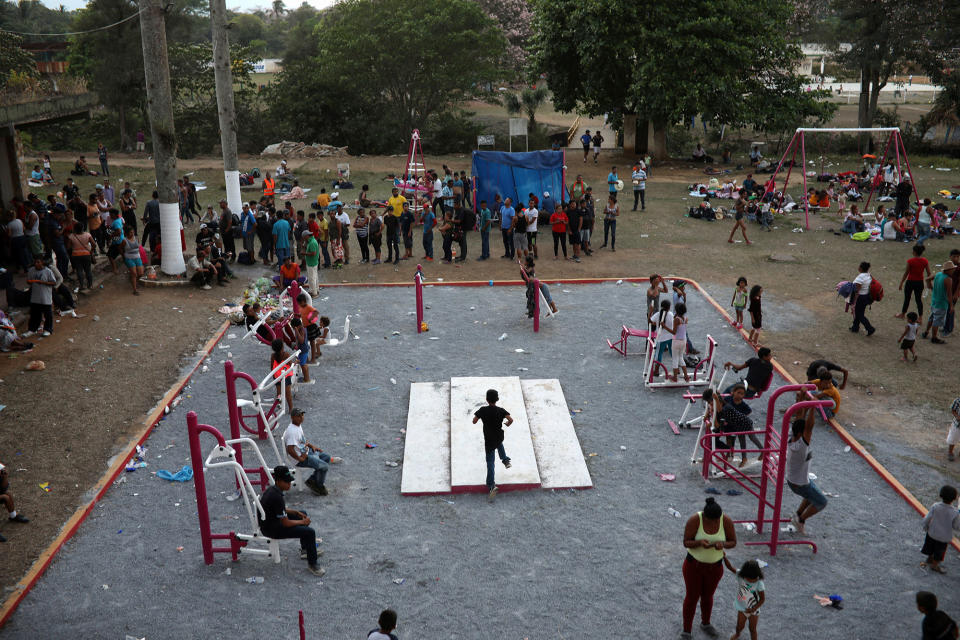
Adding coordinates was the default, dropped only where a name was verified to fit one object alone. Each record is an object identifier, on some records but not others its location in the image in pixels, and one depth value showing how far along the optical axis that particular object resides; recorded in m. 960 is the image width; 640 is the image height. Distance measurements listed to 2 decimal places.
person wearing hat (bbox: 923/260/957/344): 14.06
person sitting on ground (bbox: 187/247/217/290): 17.88
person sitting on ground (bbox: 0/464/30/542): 8.95
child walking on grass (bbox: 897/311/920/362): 13.41
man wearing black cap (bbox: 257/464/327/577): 8.10
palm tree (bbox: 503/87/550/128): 44.38
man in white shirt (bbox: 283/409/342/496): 9.68
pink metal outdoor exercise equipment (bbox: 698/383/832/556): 8.52
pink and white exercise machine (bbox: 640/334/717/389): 12.50
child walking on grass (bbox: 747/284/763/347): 13.91
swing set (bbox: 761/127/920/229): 23.38
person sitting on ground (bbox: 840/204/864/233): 22.83
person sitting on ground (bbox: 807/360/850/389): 11.39
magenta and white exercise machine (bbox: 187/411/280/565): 8.20
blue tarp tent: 22.89
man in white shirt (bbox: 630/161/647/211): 25.89
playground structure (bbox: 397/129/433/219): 24.53
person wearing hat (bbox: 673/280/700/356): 13.46
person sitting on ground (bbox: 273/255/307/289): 16.11
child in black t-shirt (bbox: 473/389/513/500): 9.41
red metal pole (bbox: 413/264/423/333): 14.85
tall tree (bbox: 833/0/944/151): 34.84
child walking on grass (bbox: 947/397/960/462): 10.19
